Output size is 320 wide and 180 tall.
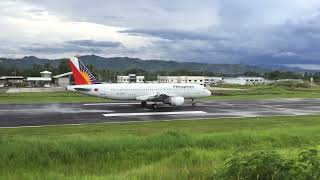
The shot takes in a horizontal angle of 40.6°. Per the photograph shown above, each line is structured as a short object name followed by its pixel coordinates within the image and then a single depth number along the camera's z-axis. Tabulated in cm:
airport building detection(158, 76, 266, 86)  18595
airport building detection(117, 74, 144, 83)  18208
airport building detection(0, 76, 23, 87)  15548
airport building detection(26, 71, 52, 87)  16082
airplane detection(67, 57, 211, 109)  4847
